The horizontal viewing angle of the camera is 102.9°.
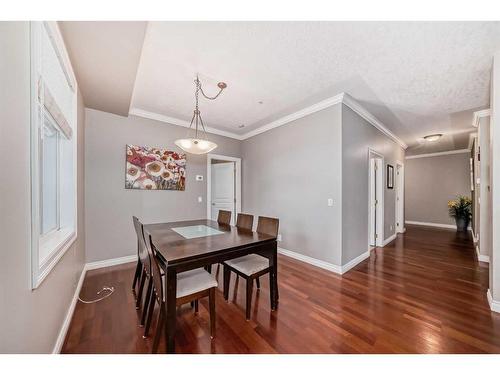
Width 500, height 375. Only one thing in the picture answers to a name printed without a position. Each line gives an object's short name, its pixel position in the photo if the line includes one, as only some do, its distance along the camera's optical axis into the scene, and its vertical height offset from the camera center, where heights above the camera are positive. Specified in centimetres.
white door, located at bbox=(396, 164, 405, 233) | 523 -35
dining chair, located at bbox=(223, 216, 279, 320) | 184 -78
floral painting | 321 +31
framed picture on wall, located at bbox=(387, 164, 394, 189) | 445 +24
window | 106 +33
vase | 550 -101
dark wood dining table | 138 -52
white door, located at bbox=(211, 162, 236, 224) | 451 -3
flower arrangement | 545 -68
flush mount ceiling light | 434 +110
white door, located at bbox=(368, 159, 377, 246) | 367 -33
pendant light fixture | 240 +53
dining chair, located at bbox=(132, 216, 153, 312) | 166 -71
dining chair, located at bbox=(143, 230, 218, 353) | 139 -78
